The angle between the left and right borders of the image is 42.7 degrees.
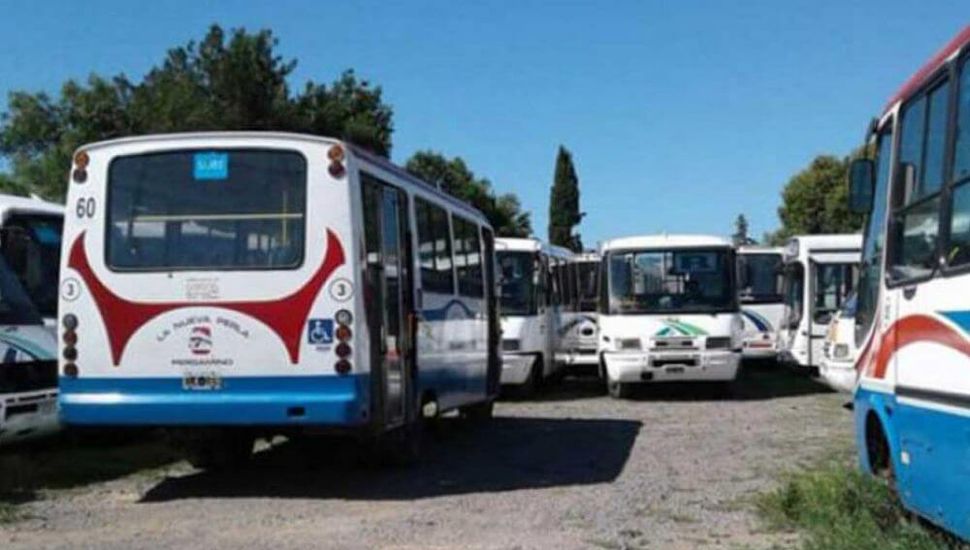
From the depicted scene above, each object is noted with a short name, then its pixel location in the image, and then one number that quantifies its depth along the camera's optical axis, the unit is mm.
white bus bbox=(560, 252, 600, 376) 24594
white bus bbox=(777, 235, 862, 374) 23203
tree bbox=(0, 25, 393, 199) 51844
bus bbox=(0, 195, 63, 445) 11352
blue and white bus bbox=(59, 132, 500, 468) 9977
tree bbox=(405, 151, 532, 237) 76875
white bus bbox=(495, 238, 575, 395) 20797
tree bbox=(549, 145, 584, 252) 89269
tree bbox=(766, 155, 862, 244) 65875
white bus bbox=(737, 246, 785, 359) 26844
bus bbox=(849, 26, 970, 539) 6078
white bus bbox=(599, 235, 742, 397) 20594
